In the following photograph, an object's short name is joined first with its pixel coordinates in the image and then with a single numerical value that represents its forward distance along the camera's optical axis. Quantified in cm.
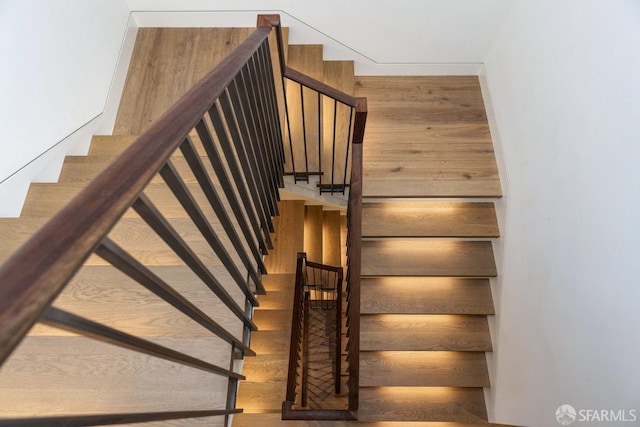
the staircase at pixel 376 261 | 176
